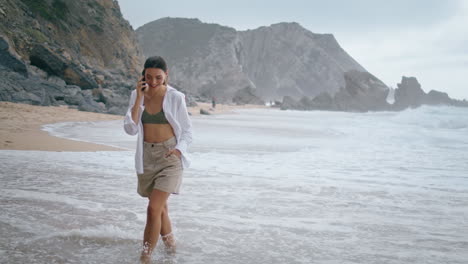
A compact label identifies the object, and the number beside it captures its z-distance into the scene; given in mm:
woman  2967
